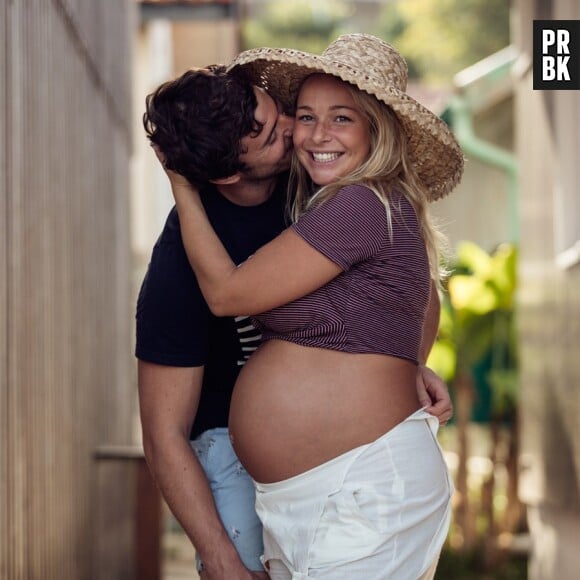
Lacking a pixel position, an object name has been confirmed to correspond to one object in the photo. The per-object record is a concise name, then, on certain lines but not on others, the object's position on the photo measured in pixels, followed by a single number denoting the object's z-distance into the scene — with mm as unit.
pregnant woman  2965
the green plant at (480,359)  10547
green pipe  12500
